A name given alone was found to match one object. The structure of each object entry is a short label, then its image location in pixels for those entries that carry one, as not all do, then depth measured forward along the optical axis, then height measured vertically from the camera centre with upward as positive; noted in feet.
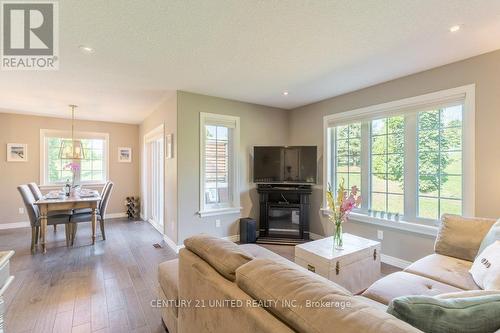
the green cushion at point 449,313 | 2.45 -1.60
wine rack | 19.53 -3.57
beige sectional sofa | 2.42 -1.84
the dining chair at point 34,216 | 11.56 -2.67
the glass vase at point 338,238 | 7.84 -2.48
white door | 15.93 -0.95
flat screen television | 13.74 +0.02
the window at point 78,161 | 17.62 +0.36
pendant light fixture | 14.81 +1.22
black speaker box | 13.03 -3.65
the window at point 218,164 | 12.61 +0.08
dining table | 11.61 -2.05
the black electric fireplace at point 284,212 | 13.47 -2.77
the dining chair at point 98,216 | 12.64 -2.80
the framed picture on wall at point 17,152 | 16.38 +0.93
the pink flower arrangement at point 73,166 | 16.95 -0.06
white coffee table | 7.11 -3.07
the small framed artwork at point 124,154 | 20.10 +0.97
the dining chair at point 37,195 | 12.77 -1.73
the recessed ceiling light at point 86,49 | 7.35 +3.72
